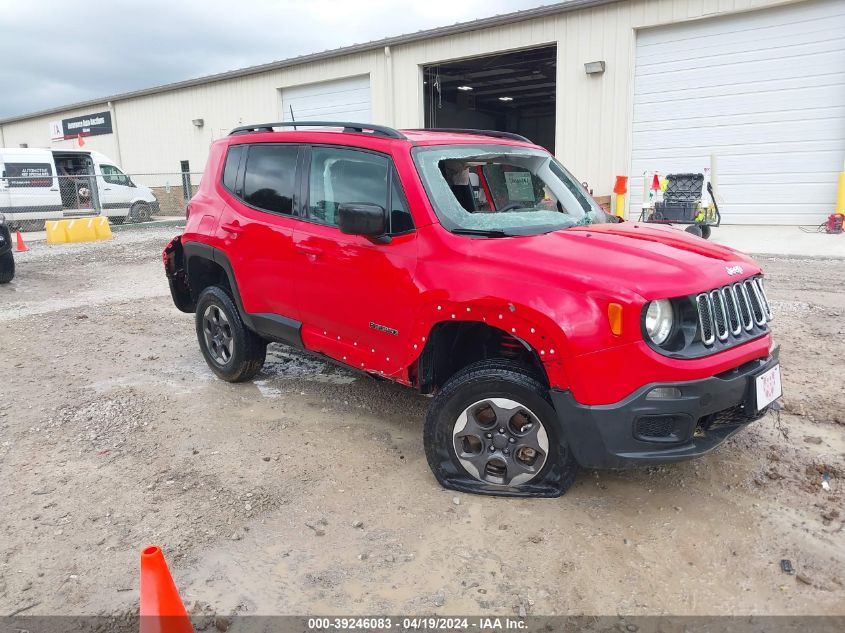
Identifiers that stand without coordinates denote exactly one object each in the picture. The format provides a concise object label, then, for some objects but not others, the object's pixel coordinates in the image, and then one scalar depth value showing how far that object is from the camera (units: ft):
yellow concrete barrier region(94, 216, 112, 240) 52.60
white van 58.23
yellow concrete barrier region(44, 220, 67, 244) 49.96
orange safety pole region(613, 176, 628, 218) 45.19
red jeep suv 9.15
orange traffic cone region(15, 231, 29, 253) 45.51
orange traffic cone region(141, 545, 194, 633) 6.83
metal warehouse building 41.32
